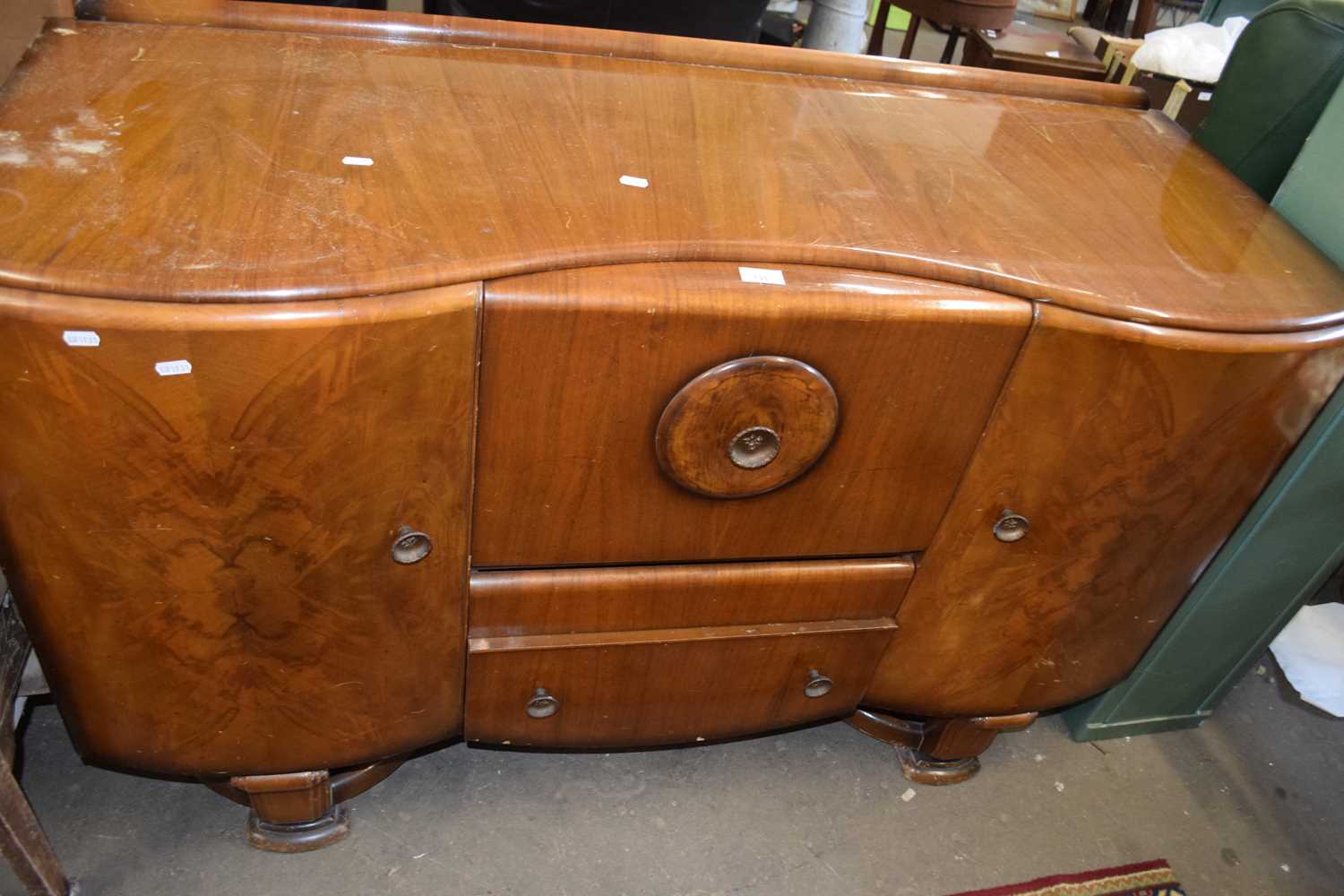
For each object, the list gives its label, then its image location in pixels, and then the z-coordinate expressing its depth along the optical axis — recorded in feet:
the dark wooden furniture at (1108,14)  13.99
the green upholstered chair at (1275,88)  3.97
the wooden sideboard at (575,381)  2.69
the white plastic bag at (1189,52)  7.65
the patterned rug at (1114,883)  4.54
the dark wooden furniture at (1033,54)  8.77
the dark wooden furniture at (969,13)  9.07
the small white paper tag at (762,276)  2.87
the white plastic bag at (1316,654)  5.66
